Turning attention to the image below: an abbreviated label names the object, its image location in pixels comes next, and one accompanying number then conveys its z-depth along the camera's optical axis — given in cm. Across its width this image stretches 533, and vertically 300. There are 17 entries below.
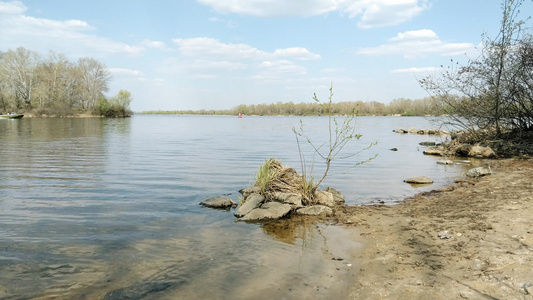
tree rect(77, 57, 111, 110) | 8325
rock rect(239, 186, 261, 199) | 1010
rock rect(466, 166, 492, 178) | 1327
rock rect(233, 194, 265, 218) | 870
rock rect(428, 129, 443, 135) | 4488
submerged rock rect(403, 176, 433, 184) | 1288
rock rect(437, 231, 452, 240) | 629
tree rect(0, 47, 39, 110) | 7088
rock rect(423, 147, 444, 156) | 2252
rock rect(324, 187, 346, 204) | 1009
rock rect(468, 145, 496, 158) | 1942
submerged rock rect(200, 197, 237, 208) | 951
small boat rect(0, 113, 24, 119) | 6431
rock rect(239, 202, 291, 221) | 842
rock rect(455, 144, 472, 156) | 2116
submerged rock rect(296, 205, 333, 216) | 876
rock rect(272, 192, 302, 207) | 920
